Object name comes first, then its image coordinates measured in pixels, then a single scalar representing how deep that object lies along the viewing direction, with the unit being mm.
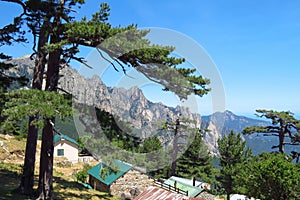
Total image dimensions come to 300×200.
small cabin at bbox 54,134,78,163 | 38250
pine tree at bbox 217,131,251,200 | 34250
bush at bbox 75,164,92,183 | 24906
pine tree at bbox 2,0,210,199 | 9906
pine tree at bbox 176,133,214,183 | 36938
